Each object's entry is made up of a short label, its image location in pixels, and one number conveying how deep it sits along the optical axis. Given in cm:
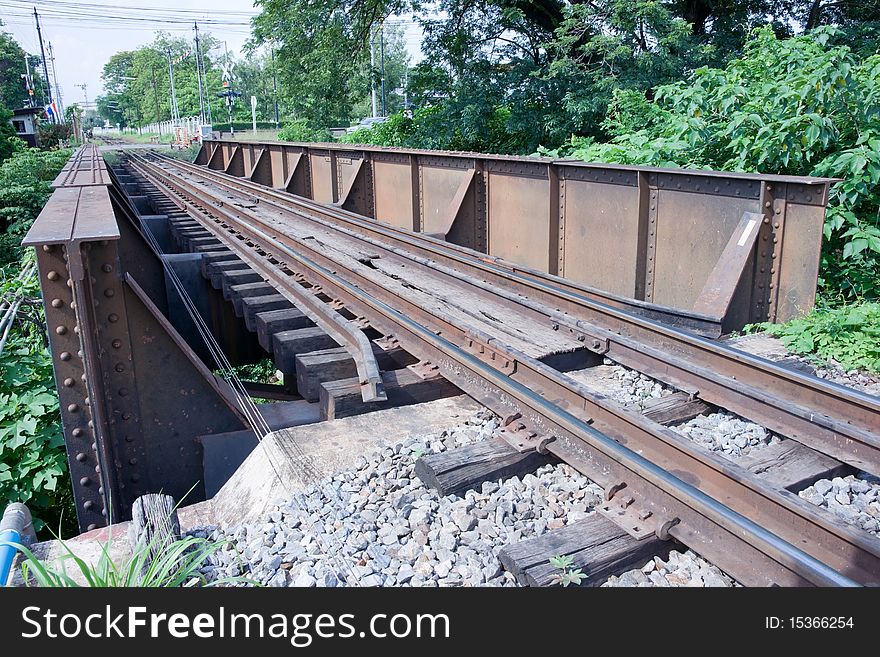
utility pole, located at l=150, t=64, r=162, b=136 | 12231
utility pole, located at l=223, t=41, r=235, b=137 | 5816
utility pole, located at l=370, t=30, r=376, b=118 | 2111
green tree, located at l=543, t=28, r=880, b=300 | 670
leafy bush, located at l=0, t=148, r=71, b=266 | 1598
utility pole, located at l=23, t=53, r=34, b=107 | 6804
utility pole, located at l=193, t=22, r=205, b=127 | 6066
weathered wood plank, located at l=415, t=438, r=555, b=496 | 345
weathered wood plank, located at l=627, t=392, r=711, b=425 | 416
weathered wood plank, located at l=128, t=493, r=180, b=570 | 298
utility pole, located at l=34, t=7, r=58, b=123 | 6978
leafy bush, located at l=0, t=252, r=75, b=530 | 434
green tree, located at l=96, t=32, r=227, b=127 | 10769
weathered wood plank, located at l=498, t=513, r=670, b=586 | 274
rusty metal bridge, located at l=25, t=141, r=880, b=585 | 331
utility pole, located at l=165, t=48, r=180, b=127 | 9025
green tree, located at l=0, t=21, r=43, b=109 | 8212
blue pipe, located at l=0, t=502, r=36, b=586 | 277
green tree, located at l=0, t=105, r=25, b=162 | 2885
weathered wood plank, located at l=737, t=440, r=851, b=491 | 341
